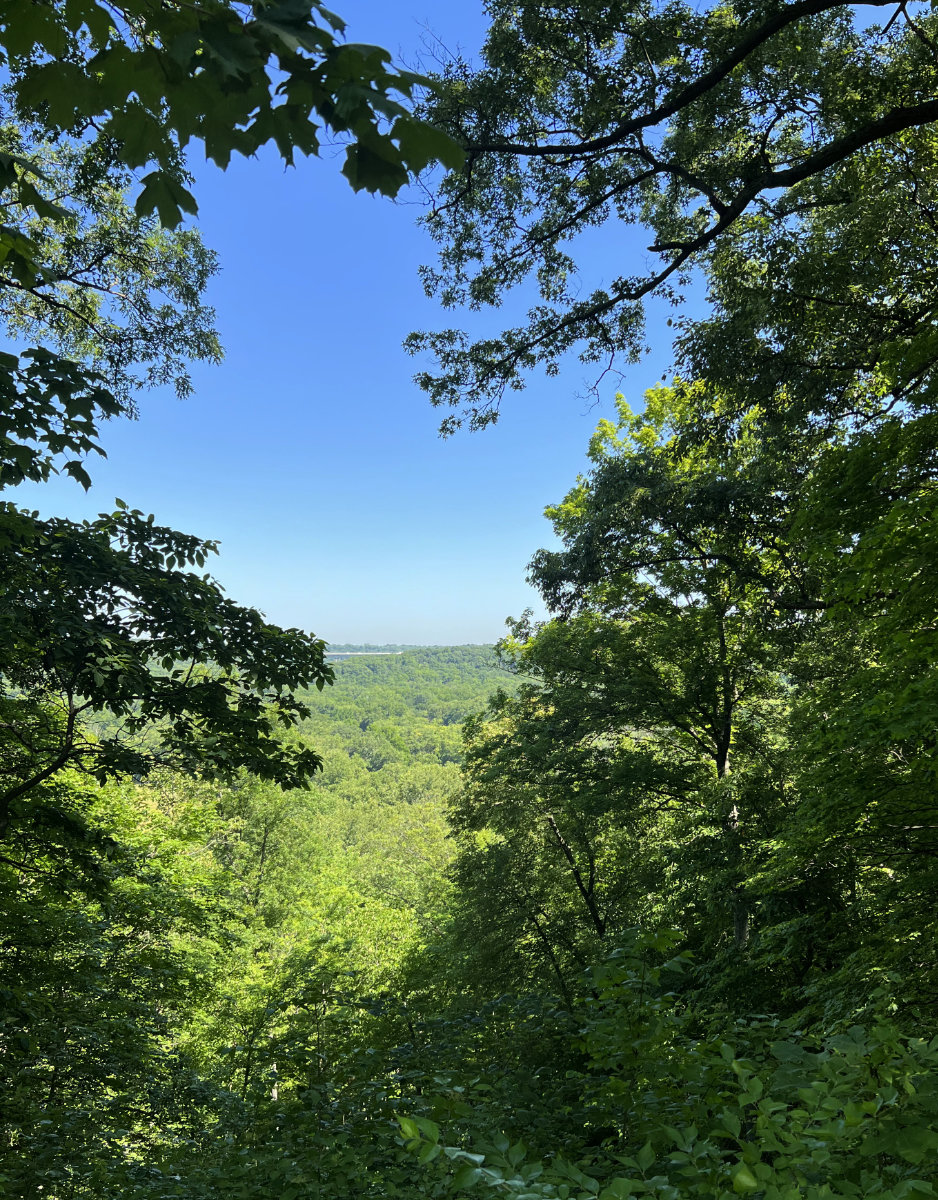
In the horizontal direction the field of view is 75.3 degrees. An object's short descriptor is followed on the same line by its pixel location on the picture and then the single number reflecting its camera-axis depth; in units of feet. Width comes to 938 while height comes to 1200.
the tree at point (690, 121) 16.10
